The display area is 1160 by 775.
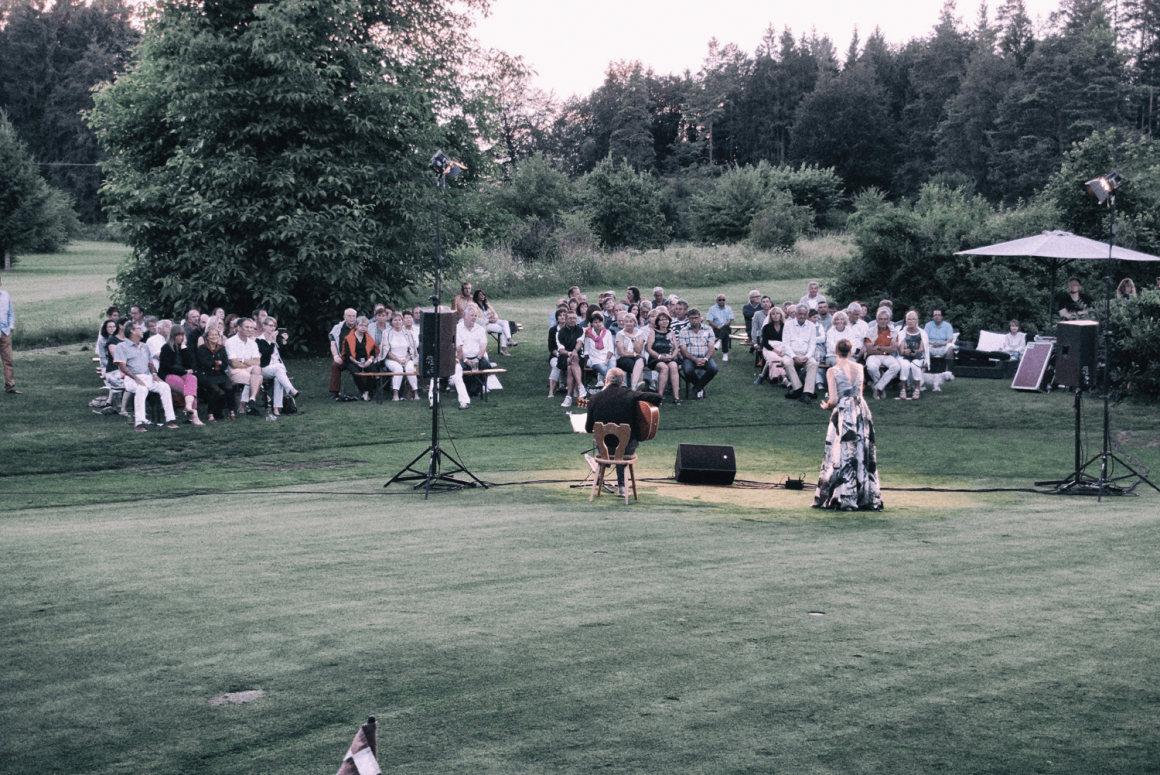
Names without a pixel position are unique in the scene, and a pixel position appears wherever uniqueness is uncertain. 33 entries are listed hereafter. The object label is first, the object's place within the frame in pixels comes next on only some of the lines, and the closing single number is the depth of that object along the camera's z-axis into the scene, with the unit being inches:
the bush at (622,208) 1888.5
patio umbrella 641.6
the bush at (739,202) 2142.0
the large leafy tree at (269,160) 745.6
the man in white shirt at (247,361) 576.4
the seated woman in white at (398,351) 644.7
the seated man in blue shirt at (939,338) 714.2
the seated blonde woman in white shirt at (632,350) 627.5
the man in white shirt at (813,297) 712.2
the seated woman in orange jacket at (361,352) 644.7
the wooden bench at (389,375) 631.8
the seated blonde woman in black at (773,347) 685.9
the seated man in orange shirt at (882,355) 651.5
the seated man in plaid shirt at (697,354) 658.2
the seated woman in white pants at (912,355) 653.3
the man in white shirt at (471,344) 648.4
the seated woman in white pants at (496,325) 779.4
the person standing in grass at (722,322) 773.9
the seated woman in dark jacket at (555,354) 660.7
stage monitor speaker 422.3
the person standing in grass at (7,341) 603.5
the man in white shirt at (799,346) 660.1
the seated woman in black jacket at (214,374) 555.8
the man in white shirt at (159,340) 560.4
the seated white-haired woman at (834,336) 644.1
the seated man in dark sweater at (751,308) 765.9
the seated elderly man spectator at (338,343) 651.5
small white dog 667.4
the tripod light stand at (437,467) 386.0
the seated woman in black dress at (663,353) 644.1
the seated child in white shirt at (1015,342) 728.9
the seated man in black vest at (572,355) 636.7
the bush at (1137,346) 617.3
